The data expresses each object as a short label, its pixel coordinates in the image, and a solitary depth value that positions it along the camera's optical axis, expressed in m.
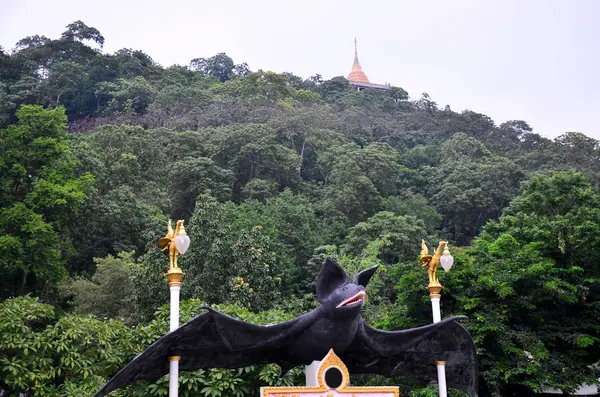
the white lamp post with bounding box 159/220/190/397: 8.73
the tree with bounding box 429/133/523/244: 38.41
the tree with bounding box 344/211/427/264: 30.64
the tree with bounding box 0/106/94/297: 24.28
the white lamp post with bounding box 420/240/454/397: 10.42
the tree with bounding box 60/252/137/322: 24.34
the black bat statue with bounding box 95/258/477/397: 9.05
